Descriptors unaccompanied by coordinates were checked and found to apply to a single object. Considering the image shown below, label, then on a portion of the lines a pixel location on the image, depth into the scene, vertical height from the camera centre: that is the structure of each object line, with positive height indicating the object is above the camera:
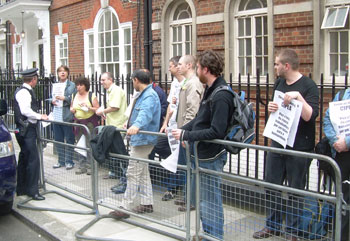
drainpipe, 10.77 +1.53
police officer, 5.82 -0.61
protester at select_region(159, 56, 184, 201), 5.80 -0.19
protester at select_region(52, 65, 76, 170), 7.38 -0.25
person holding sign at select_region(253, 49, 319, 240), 3.85 -0.31
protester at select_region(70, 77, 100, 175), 7.06 -0.22
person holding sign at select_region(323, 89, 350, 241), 3.78 -0.45
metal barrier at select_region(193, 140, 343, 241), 3.33 -1.02
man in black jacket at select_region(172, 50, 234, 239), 3.90 -0.55
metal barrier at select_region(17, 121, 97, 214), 5.25 -1.17
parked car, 5.09 -0.91
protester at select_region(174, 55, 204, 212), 5.16 -0.05
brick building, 7.46 +1.31
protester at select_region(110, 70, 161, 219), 4.72 -0.56
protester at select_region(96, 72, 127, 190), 6.46 -0.19
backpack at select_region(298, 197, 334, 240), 3.40 -1.07
